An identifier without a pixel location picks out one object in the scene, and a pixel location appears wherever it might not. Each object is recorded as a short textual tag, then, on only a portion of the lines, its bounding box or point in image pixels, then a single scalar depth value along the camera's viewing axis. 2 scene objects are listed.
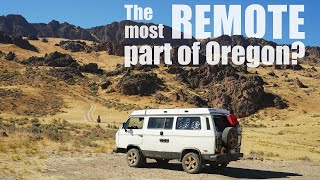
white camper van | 14.71
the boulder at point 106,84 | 86.72
